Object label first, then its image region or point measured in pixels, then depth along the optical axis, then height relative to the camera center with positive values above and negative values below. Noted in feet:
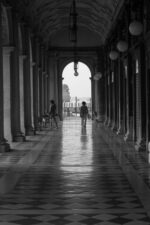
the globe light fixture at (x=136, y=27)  47.50 +6.07
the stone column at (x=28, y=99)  88.43 +0.90
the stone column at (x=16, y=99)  72.18 +0.76
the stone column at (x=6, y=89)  69.56 +1.92
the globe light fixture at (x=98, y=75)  131.23 +6.35
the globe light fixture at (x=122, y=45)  62.41 +6.10
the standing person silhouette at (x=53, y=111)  113.80 -1.22
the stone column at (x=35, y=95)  102.32 +1.61
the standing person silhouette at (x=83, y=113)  116.78 -1.75
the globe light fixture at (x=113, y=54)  78.54 +6.49
